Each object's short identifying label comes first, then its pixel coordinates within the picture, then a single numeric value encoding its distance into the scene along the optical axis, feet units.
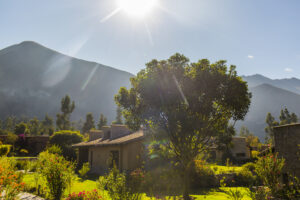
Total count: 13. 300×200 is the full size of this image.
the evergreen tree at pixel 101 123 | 300.40
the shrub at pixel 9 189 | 26.05
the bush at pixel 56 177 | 34.27
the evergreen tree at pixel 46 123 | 375.14
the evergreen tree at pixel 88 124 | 277.44
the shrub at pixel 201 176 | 63.93
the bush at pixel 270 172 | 32.63
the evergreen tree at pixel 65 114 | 227.40
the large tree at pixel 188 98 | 44.14
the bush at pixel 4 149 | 92.61
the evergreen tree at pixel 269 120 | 267.76
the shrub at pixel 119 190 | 27.78
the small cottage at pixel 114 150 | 72.69
